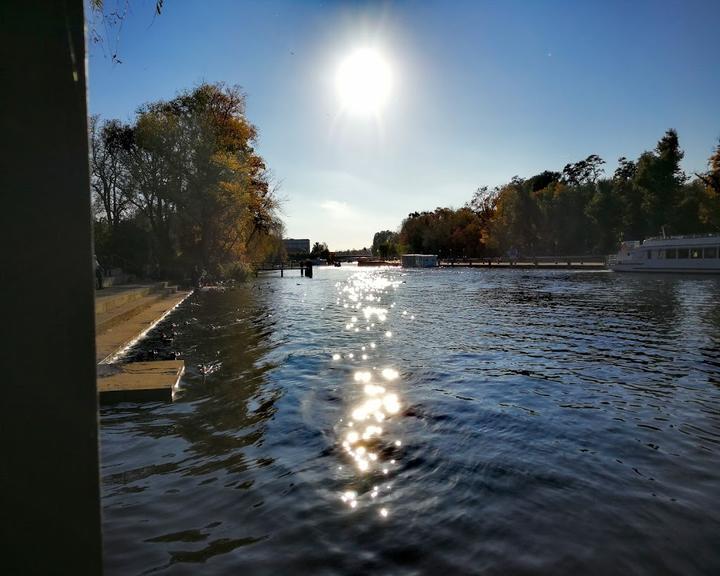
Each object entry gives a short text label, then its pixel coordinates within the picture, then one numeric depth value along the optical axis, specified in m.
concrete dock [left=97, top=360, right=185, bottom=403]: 7.29
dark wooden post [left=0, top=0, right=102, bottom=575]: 0.97
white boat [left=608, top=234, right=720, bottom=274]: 45.91
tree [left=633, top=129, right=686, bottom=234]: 60.44
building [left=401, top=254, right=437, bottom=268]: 90.44
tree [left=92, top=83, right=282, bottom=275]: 34.25
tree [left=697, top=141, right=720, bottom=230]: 55.03
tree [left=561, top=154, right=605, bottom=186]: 91.56
